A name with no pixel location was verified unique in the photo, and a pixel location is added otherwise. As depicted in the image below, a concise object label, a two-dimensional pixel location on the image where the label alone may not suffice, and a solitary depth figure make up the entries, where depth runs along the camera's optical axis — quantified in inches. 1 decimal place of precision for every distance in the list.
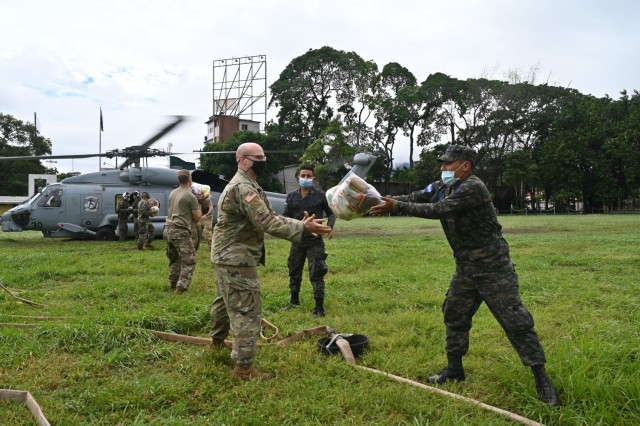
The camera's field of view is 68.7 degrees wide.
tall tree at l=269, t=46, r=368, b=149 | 1899.6
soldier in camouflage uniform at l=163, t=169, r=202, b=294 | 291.3
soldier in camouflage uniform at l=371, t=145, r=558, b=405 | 134.7
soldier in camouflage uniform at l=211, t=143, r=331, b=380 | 149.6
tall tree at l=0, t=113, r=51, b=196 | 1963.6
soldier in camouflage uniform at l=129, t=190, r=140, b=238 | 601.9
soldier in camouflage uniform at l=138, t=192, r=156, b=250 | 510.3
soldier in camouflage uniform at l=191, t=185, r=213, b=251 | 348.1
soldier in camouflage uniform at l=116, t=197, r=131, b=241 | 601.3
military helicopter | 625.9
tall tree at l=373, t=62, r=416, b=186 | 1929.1
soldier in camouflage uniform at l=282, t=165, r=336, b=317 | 242.5
